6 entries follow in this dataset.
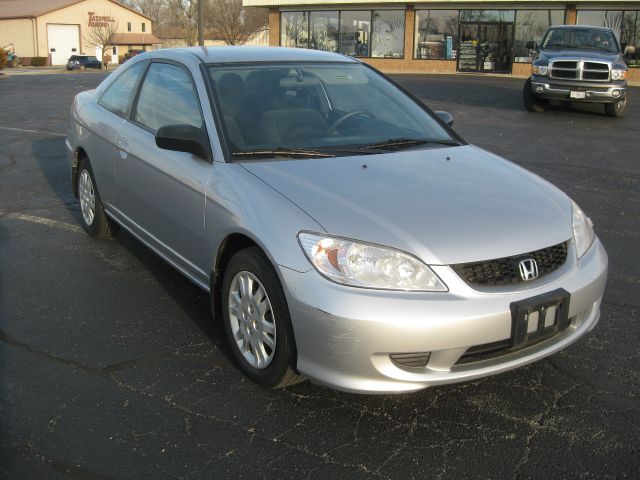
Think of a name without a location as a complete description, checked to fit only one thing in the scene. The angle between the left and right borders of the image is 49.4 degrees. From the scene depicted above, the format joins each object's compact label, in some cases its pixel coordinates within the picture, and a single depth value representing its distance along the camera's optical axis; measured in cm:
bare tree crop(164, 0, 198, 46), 6412
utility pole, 2609
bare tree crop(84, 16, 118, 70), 6998
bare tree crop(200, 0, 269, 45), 5806
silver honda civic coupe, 294
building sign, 7262
